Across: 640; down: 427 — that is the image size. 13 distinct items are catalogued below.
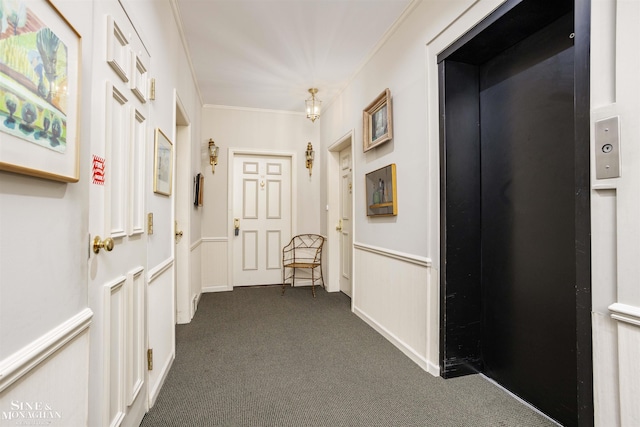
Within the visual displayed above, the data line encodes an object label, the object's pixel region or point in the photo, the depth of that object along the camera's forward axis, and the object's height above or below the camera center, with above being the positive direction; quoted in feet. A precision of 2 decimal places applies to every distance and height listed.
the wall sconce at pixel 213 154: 13.66 +2.77
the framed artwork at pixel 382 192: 8.23 +0.70
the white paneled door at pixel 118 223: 3.59 -0.11
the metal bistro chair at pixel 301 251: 15.10 -1.81
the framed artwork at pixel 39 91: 2.06 +0.97
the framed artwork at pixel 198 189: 11.53 +1.01
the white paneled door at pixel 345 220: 12.89 -0.22
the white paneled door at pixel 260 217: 14.82 -0.10
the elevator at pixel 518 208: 4.88 +0.14
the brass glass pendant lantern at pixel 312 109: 11.23 +3.97
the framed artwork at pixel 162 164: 5.94 +1.10
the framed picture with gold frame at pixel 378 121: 8.40 +2.84
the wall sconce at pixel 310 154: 14.85 +3.03
